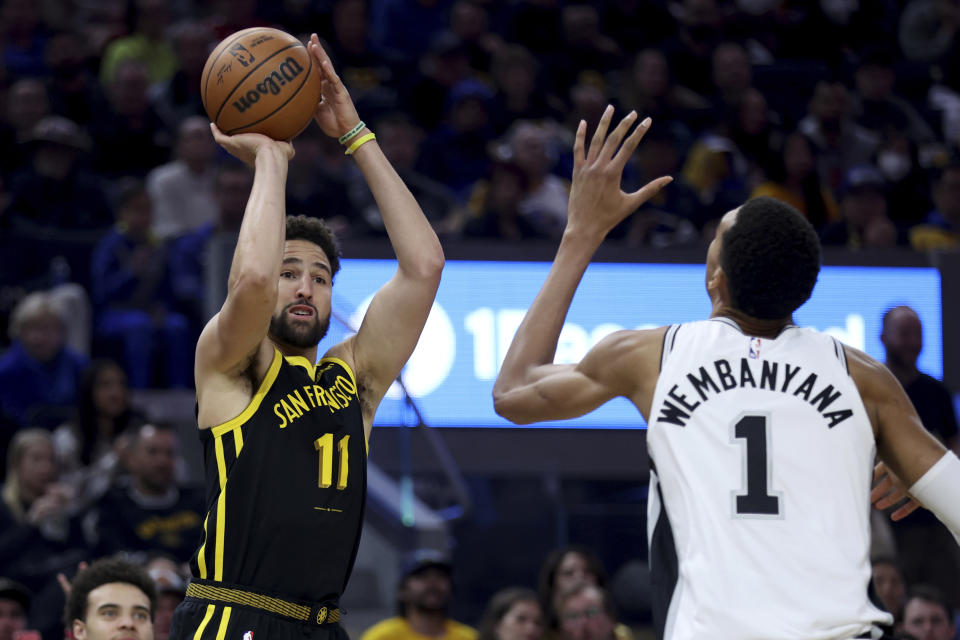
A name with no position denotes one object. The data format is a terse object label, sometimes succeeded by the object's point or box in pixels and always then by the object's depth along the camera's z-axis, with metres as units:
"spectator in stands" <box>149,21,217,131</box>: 27.50
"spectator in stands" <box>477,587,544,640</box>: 16.61
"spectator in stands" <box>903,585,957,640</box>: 16.91
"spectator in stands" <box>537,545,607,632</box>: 17.03
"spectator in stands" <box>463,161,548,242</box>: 22.67
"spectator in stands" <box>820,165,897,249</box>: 23.84
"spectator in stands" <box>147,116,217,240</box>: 24.64
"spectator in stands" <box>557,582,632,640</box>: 16.53
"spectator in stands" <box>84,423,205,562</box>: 18.06
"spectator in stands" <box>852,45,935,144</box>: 30.19
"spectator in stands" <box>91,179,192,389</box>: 22.17
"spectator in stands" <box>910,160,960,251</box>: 24.67
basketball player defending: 7.37
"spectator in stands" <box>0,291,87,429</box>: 21.16
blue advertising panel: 21.25
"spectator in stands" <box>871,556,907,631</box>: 17.50
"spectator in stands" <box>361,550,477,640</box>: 17.39
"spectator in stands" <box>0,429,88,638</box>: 17.94
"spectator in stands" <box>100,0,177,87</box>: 29.34
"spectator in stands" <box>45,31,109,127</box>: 27.33
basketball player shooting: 8.68
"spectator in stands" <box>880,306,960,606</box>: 19.95
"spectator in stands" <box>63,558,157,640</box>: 12.03
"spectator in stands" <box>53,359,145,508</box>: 19.87
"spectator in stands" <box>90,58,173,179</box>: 26.73
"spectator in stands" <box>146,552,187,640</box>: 15.66
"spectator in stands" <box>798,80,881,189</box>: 28.47
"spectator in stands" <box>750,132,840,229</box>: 25.75
